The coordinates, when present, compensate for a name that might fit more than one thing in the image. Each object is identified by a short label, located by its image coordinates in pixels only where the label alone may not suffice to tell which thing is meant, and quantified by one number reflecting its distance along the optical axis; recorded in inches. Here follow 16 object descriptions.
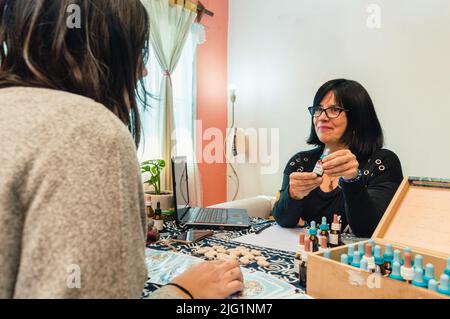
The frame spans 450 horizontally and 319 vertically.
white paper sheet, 44.5
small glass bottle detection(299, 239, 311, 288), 30.9
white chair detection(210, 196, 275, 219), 88.4
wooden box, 24.1
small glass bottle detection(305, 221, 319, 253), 35.8
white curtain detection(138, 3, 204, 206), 111.1
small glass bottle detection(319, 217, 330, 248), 38.3
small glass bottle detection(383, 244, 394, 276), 29.2
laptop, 54.3
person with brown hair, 14.4
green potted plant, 63.3
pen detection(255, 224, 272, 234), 52.2
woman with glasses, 49.4
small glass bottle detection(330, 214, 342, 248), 38.6
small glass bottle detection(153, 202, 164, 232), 51.5
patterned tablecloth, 32.8
